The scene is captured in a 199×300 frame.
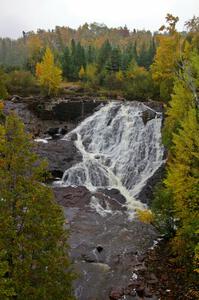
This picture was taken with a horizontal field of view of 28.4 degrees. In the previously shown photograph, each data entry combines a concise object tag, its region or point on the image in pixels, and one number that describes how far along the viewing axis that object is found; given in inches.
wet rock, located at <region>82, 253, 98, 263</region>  912.9
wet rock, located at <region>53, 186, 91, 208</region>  1254.9
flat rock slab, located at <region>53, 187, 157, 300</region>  808.3
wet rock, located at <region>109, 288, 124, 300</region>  761.0
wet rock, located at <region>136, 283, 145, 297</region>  769.8
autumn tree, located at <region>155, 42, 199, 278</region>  754.8
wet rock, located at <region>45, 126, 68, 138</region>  1833.2
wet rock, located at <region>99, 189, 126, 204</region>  1282.0
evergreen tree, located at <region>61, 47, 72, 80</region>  3125.0
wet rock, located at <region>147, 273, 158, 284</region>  803.6
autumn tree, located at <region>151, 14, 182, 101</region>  1649.2
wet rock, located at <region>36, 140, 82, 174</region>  1486.2
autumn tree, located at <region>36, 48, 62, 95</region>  2400.3
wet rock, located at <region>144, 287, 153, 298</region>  760.3
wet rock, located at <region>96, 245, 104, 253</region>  954.1
